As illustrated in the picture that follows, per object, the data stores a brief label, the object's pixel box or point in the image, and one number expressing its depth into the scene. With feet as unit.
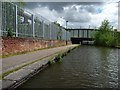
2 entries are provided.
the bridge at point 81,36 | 159.76
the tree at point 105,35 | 105.90
